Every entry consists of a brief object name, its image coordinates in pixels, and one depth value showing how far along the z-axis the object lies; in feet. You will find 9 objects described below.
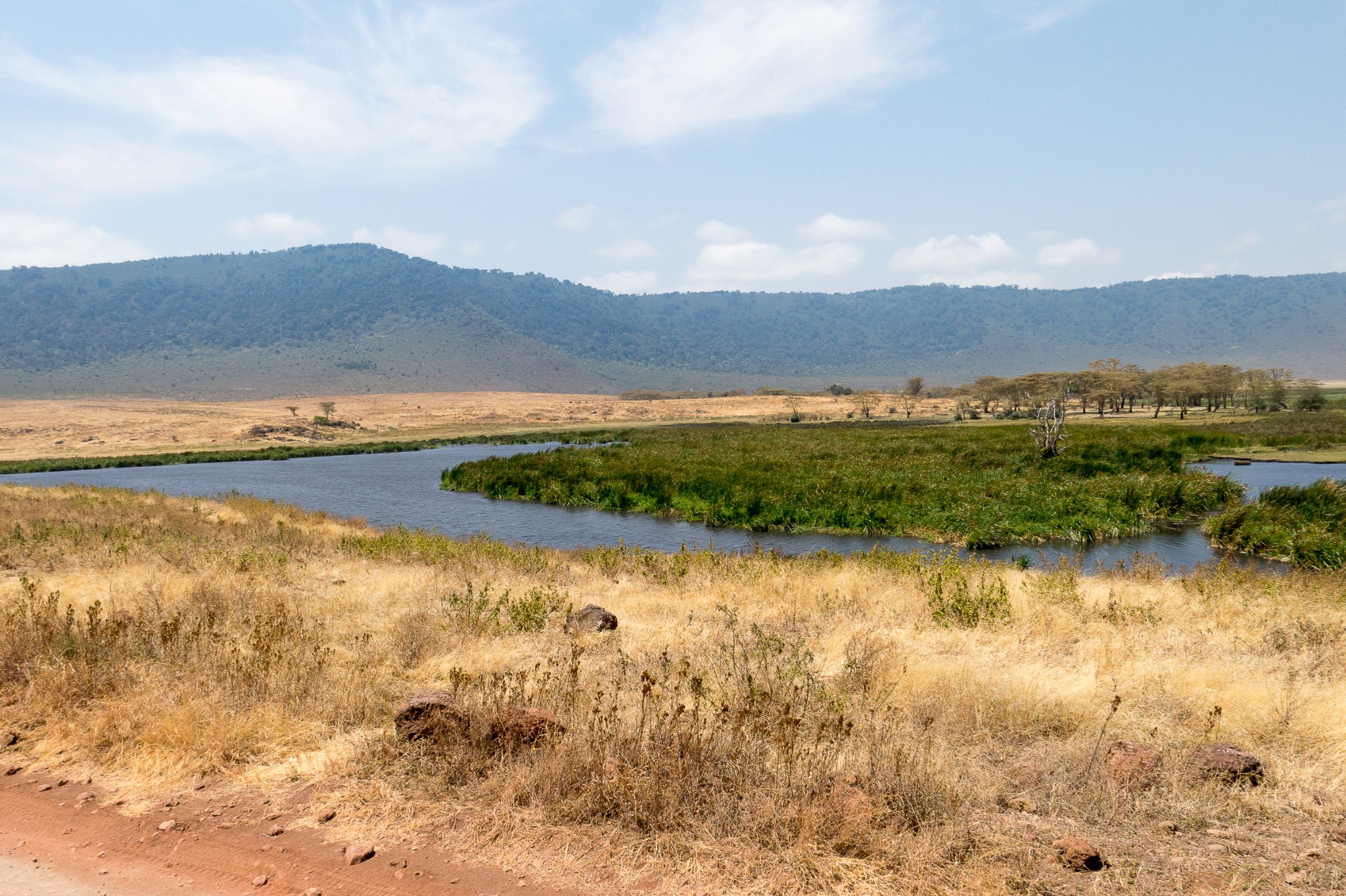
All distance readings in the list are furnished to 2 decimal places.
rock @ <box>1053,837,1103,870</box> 14.88
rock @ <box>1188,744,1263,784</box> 18.31
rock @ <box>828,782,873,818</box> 16.03
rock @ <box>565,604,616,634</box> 33.81
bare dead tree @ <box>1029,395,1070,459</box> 119.75
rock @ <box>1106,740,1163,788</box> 18.28
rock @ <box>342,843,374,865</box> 15.71
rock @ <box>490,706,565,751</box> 19.65
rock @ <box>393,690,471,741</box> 19.92
